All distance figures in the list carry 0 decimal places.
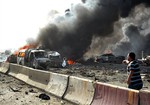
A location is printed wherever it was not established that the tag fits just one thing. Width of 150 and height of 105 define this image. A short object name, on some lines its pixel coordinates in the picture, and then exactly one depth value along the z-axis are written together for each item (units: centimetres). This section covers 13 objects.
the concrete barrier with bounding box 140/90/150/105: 379
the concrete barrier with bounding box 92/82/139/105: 418
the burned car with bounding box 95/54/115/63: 2855
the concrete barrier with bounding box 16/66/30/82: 1029
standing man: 477
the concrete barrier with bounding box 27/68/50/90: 820
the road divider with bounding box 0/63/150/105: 419
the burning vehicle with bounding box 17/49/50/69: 1773
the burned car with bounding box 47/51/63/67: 2055
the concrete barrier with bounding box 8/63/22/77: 1199
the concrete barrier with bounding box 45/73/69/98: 683
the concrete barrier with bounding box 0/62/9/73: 1401
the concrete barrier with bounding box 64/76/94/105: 553
